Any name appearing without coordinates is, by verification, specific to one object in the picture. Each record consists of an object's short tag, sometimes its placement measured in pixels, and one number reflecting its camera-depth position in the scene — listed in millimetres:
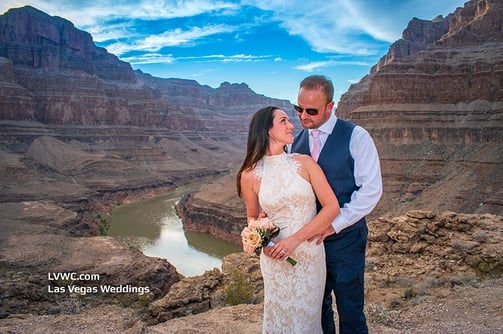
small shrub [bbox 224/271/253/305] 7673
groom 3400
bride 3240
